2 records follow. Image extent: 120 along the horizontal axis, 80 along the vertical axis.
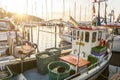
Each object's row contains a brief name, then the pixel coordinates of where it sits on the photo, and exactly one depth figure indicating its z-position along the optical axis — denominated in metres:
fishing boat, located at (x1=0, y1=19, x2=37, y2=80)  4.88
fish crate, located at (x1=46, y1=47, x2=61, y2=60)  5.38
